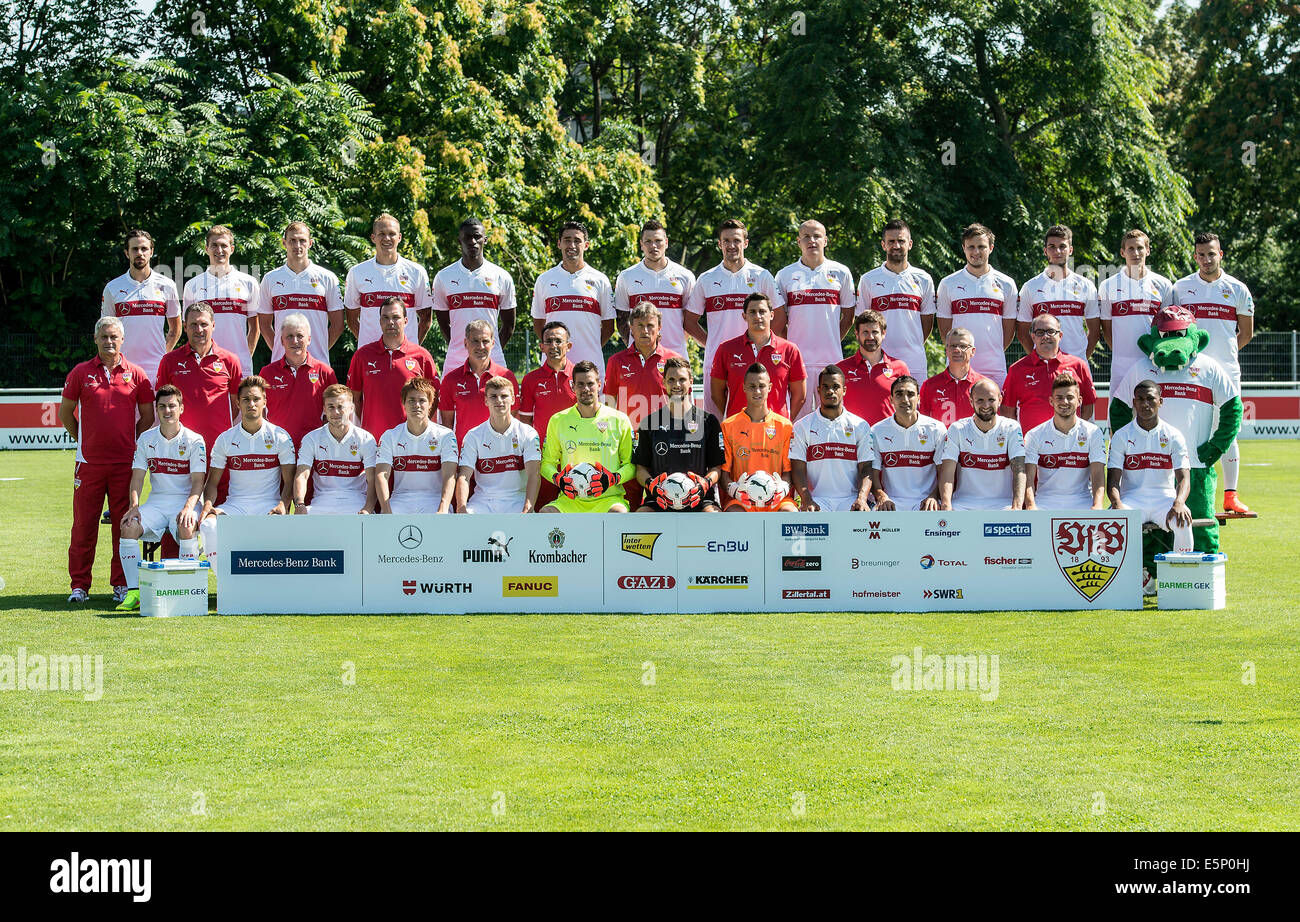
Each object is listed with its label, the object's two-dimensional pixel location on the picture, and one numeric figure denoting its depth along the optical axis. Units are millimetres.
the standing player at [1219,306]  14250
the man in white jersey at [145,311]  13172
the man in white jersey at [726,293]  13070
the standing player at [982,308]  13320
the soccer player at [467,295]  13031
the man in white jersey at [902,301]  13227
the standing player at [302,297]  13117
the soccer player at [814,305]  13125
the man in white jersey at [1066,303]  13469
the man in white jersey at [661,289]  13094
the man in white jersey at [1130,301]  13234
